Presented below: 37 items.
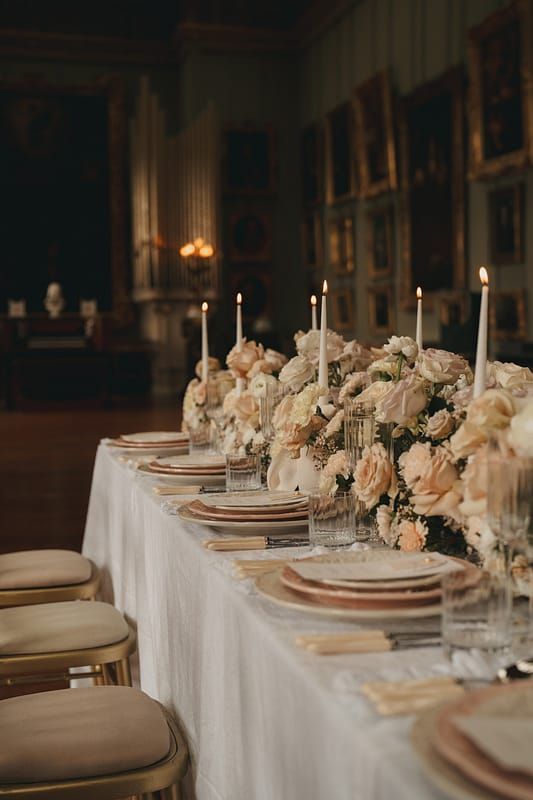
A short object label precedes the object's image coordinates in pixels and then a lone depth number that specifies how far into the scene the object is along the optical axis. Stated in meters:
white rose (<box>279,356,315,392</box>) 2.81
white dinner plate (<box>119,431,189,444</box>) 3.95
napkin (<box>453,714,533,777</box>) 1.06
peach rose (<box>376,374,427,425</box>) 2.08
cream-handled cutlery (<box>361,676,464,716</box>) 1.30
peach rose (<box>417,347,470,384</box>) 2.14
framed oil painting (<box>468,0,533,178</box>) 9.20
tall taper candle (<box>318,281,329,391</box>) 2.56
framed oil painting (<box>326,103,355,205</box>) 14.08
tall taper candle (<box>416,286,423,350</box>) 2.55
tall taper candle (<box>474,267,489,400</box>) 1.77
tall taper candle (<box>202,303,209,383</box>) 3.41
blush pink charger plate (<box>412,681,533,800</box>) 1.04
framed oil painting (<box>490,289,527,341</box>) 9.77
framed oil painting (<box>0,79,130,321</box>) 16.42
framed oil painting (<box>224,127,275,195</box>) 16.30
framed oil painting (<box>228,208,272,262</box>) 16.53
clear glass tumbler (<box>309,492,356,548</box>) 2.12
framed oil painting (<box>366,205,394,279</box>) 12.76
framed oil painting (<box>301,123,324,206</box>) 15.49
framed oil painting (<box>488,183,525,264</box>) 9.72
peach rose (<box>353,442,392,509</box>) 2.04
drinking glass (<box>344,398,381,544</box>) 2.21
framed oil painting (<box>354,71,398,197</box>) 12.45
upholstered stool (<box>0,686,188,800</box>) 1.99
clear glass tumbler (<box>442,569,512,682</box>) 1.42
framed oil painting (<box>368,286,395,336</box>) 13.00
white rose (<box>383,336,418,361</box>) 2.34
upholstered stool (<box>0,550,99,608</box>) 3.45
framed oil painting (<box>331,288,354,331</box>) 14.41
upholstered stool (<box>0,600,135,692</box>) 2.75
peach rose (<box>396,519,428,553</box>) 1.97
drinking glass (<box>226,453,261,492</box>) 2.80
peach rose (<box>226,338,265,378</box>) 3.33
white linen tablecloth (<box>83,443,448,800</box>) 1.25
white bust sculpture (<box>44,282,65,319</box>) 16.14
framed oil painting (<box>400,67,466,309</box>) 10.88
